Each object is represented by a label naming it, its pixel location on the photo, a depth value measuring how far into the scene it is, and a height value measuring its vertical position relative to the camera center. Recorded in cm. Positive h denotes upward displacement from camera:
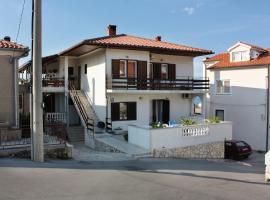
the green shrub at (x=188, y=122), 1829 -152
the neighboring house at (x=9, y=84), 1584 +74
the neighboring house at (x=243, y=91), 2538 +52
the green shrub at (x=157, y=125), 1681 -157
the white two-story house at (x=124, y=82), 2061 +114
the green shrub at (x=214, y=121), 1972 -157
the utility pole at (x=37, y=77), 1142 +80
